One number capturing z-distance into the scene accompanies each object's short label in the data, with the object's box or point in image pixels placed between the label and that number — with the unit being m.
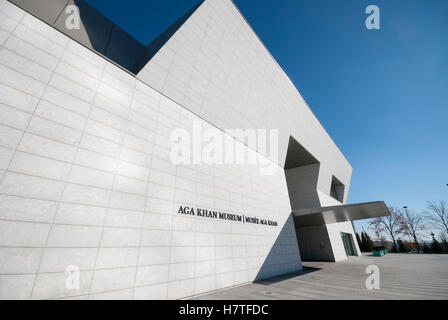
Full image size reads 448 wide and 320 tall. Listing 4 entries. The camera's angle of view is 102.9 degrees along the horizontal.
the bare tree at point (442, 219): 38.64
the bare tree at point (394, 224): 44.06
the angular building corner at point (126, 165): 4.84
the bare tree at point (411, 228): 42.25
